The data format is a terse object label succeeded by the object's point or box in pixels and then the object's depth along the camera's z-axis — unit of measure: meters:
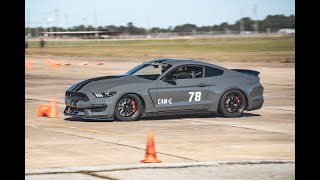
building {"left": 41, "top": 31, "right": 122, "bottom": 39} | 183.59
